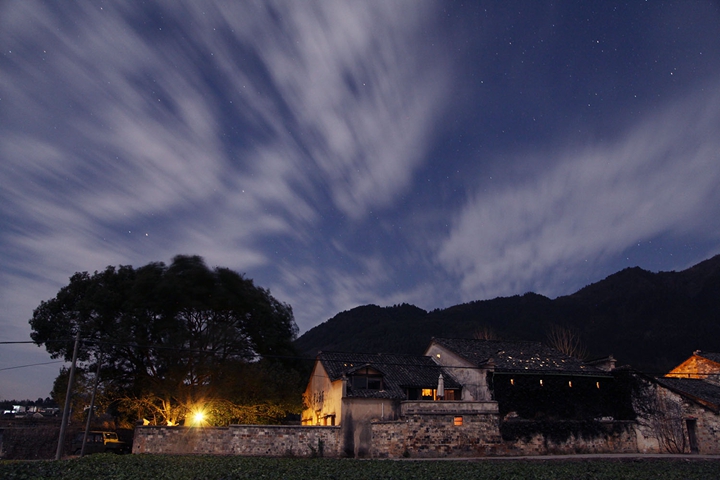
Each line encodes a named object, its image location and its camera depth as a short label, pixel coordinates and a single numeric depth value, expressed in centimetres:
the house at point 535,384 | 3616
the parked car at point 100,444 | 3216
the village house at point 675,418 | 3297
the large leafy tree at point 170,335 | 3281
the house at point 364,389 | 3438
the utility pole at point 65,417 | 2493
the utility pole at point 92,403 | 3078
